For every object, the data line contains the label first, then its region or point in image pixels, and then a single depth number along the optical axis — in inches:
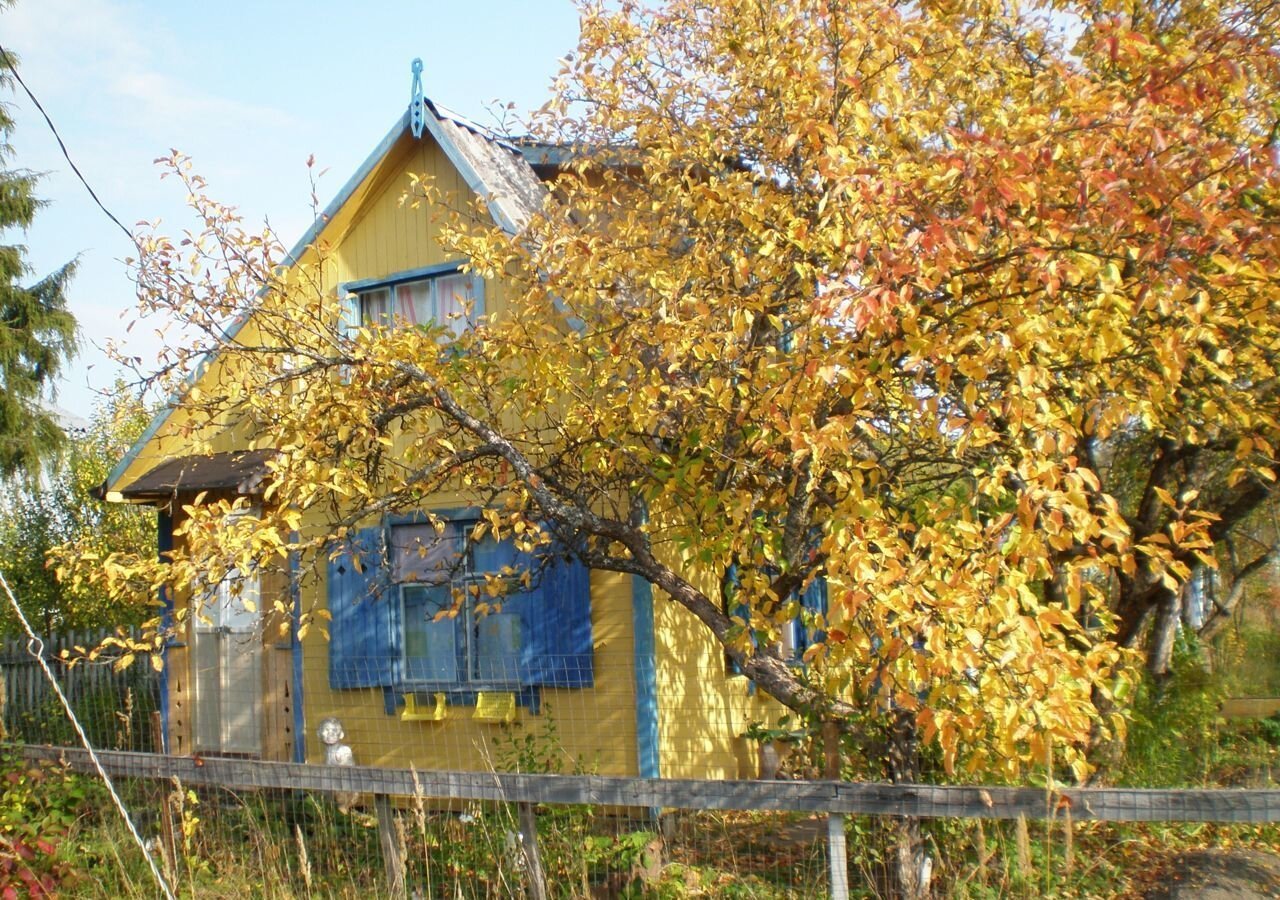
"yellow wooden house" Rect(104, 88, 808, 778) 339.6
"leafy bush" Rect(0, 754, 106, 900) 215.5
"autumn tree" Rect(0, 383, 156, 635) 679.7
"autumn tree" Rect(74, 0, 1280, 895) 161.0
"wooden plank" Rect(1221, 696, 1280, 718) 465.1
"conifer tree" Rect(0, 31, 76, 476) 644.7
